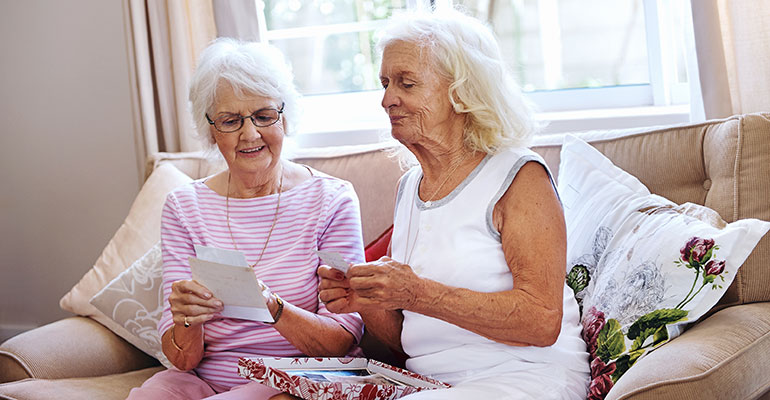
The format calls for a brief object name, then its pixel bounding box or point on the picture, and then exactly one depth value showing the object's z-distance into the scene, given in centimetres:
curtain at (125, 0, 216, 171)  291
